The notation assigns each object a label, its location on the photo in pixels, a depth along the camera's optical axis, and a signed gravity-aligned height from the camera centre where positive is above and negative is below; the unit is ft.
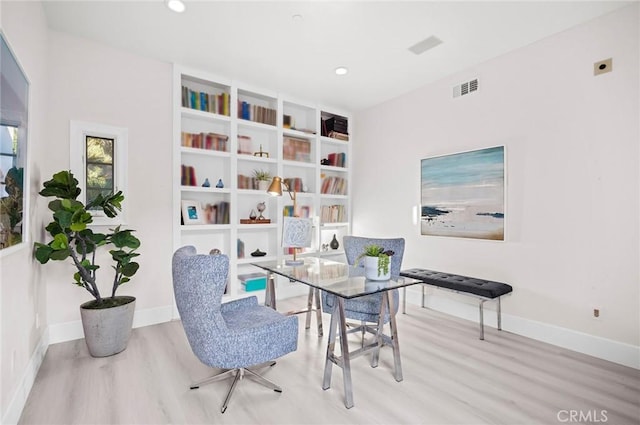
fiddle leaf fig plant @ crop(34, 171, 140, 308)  7.88 -0.66
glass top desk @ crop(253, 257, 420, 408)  6.68 -1.61
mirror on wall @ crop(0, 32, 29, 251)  5.37 +1.18
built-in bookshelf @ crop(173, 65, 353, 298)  12.34 +2.06
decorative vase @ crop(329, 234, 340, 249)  16.22 -1.54
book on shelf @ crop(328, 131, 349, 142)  16.22 +4.01
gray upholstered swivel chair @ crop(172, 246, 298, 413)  5.79 -2.26
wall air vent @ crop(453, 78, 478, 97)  11.72 +4.73
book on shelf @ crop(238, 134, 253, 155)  13.69 +2.96
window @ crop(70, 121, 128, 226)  9.98 +1.70
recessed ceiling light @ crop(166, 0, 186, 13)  8.20 +5.42
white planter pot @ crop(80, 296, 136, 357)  8.51 -3.13
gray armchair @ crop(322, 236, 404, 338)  8.27 -2.20
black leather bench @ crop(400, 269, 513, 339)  9.96 -2.32
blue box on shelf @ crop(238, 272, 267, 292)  13.33 -2.85
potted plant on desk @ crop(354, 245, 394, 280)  7.55 -1.21
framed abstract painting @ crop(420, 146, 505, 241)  11.02 +0.74
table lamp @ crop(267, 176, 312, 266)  9.42 -0.49
